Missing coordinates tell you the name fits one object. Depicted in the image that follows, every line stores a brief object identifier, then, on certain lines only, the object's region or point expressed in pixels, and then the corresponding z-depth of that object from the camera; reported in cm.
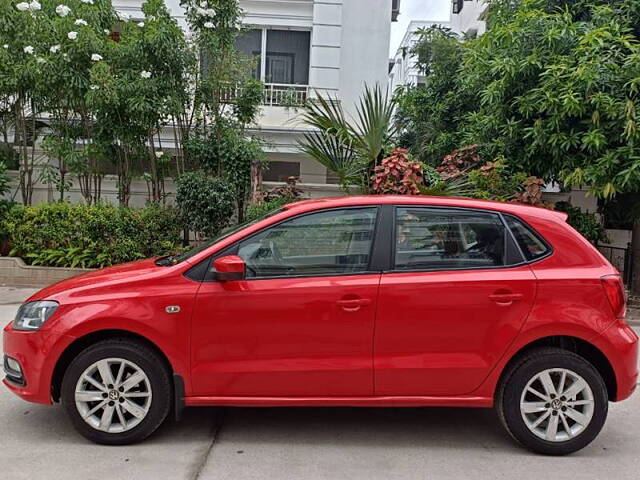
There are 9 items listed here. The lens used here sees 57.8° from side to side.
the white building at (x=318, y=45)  1323
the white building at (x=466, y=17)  2315
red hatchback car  382
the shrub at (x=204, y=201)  943
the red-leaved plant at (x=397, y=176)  817
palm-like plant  880
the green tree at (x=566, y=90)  745
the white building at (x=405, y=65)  2673
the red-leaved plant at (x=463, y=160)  958
